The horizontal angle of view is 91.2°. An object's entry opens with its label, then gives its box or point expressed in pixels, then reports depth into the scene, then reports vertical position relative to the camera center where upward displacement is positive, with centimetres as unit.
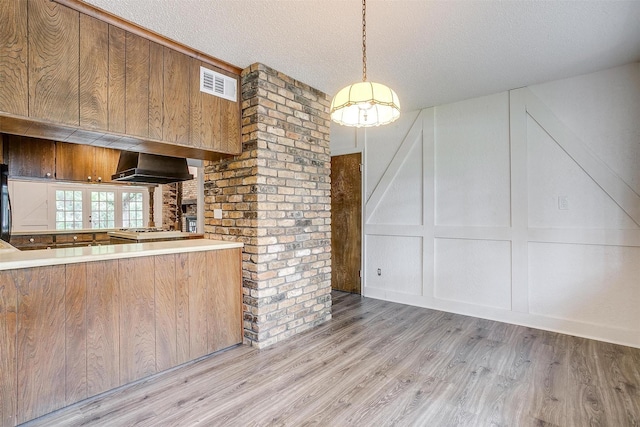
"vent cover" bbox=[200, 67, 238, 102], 260 +111
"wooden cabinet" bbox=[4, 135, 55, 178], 434 +84
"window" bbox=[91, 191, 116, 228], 664 +12
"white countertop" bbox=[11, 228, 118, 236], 447 -25
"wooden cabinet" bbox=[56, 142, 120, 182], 471 +82
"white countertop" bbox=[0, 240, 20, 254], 229 -26
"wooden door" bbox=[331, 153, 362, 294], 450 -14
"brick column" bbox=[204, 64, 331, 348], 272 +9
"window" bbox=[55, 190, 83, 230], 630 +12
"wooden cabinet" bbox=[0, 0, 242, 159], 175 +86
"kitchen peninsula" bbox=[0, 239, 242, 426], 172 -67
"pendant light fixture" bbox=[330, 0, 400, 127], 158 +60
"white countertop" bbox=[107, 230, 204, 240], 412 -28
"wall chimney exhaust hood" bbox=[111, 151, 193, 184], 402 +61
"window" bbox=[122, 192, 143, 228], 702 +10
